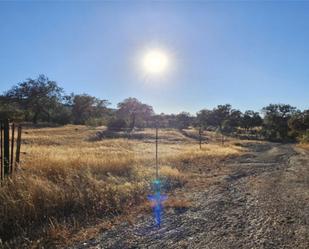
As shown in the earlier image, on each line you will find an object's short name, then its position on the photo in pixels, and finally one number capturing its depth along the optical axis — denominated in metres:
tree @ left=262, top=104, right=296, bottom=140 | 52.82
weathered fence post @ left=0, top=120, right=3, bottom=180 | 5.58
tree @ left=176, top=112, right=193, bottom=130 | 74.28
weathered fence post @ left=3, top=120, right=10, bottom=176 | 5.65
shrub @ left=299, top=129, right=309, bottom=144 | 30.43
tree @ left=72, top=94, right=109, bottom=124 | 61.04
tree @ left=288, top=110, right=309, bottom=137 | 39.17
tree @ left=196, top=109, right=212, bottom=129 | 74.62
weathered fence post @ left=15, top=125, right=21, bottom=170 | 5.92
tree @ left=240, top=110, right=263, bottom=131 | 63.19
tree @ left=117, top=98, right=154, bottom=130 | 51.00
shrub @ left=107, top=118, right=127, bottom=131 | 42.85
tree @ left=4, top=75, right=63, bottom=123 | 49.85
